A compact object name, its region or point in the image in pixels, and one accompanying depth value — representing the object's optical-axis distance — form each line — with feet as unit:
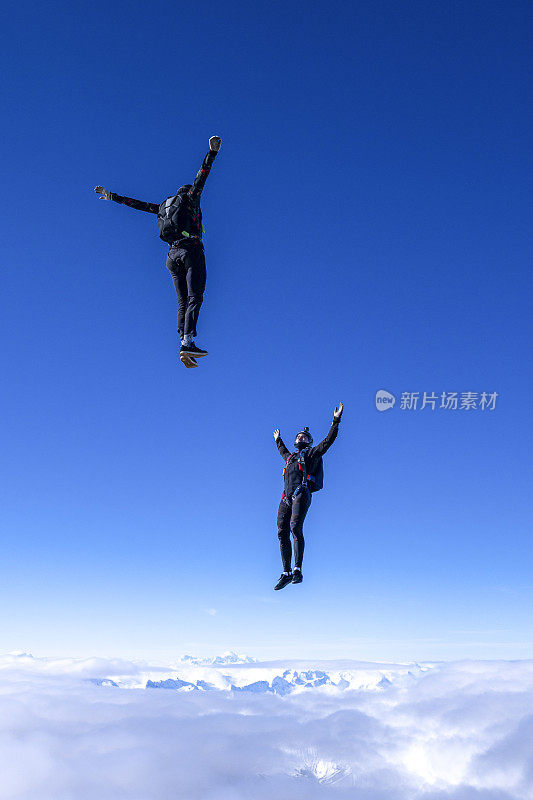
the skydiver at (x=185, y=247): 43.29
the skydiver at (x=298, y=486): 49.21
